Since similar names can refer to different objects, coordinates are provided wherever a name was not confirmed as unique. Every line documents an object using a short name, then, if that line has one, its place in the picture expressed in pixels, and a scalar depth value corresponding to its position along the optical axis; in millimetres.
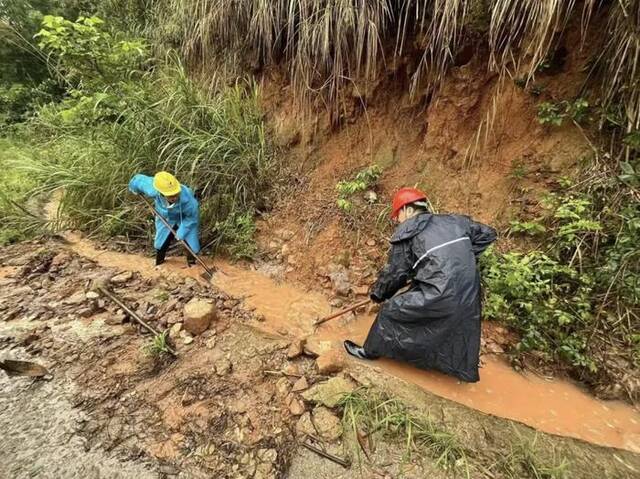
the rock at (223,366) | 2156
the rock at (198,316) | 2472
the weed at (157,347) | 2254
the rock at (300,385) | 2072
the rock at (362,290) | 3088
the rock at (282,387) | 2045
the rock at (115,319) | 2551
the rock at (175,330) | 2453
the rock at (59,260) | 3312
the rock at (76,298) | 2771
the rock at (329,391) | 1979
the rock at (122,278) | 3094
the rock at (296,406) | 1933
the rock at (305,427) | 1838
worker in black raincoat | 2061
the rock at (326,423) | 1822
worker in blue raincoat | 3262
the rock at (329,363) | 2186
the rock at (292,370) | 2191
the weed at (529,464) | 1692
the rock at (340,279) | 3123
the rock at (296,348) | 2303
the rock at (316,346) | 2338
